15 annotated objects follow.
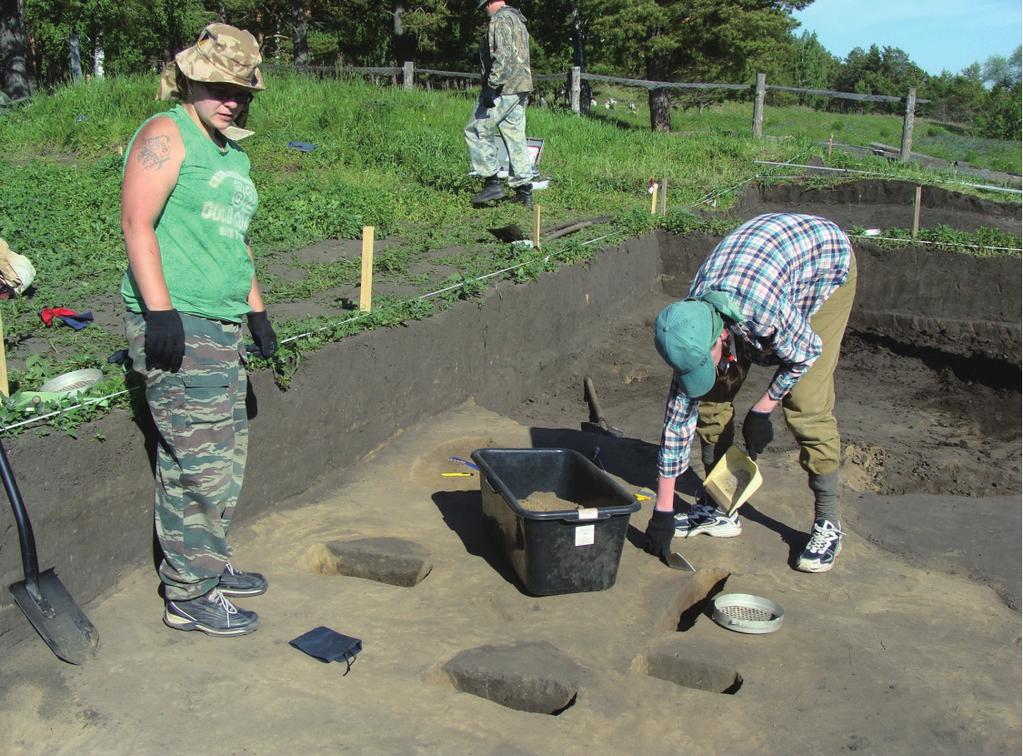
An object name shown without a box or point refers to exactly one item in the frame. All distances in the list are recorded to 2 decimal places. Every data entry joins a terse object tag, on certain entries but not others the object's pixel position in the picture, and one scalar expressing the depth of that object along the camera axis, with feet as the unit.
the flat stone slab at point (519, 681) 12.37
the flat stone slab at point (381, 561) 15.24
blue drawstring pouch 12.59
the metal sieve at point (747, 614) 14.32
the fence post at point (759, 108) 64.30
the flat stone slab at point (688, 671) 13.42
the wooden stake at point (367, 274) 19.83
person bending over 13.73
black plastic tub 14.14
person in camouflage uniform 32.53
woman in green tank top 11.48
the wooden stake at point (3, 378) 14.03
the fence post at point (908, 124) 60.13
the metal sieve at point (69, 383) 14.75
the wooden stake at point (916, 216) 35.86
